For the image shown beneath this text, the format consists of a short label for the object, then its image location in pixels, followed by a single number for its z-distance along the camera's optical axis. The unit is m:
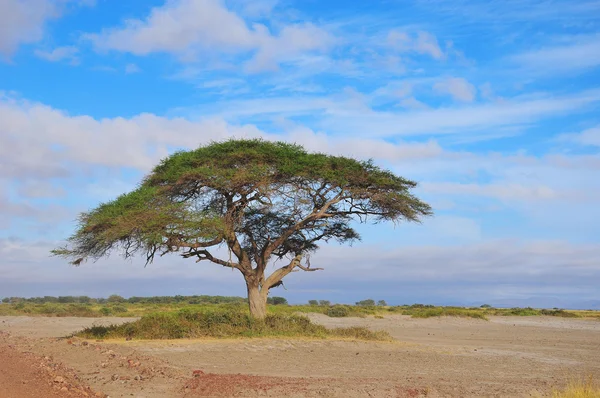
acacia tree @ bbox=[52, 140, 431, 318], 23.03
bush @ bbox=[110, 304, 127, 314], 49.59
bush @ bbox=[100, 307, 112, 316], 46.94
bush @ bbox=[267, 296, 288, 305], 75.38
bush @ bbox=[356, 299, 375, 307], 79.71
